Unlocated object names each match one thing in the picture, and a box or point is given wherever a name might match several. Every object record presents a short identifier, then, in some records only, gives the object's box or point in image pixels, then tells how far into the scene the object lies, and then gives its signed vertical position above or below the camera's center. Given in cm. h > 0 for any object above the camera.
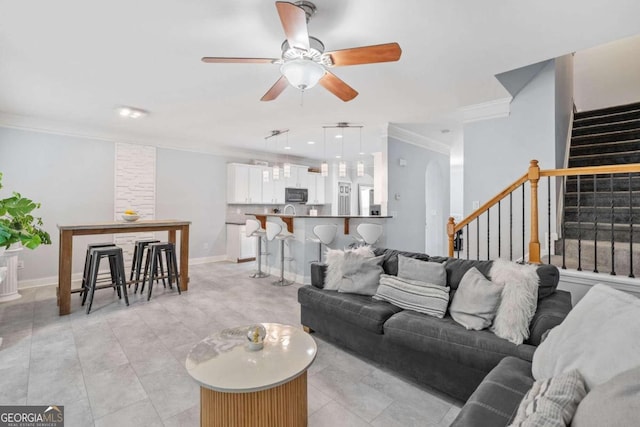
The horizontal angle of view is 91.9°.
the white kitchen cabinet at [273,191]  732 +61
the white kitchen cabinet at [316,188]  825 +78
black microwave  773 +56
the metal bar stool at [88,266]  385 -66
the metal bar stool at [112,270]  353 -66
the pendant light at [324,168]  563 +90
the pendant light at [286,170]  566 +86
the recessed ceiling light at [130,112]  415 +142
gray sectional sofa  179 -78
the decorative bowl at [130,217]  407 -2
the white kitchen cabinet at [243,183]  674 +74
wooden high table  345 -24
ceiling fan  189 +108
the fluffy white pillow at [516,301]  182 -51
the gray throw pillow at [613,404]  81 -52
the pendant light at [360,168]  519 +83
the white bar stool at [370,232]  443 -21
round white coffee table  140 -75
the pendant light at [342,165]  529 +91
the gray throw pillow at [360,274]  273 -52
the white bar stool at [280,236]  473 -31
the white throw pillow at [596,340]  113 -49
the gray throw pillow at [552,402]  98 -63
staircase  305 +44
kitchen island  490 -33
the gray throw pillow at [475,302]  201 -57
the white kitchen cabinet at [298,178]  780 +101
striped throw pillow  227 -60
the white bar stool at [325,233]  442 -23
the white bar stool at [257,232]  510 -27
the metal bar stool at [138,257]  425 -59
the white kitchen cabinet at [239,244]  661 -61
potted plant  247 -10
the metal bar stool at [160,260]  404 -61
